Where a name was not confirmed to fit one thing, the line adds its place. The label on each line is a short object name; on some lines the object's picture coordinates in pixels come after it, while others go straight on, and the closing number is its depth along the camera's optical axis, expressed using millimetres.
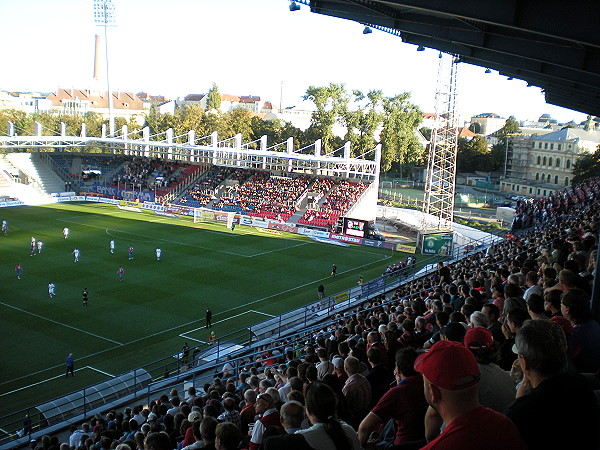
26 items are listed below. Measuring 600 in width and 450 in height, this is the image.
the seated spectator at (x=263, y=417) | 5427
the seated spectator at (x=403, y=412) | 4555
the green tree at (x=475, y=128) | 152125
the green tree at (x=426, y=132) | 115838
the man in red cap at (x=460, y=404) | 2795
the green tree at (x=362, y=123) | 77438
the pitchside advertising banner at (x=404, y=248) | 44075
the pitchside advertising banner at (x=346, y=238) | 46616
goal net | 53288
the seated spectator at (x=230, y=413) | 7431
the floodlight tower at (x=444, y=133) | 47875
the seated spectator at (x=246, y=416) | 7496
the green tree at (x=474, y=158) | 94750
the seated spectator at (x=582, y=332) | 5199
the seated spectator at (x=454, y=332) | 6359
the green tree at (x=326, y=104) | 77312
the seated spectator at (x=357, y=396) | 5848
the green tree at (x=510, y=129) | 110750
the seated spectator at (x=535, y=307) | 6270
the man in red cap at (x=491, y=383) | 4391
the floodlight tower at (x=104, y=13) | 84812
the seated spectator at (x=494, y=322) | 6543
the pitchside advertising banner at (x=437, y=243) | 42406
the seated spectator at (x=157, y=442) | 5646
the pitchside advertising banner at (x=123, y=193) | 63688
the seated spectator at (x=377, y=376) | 6367
